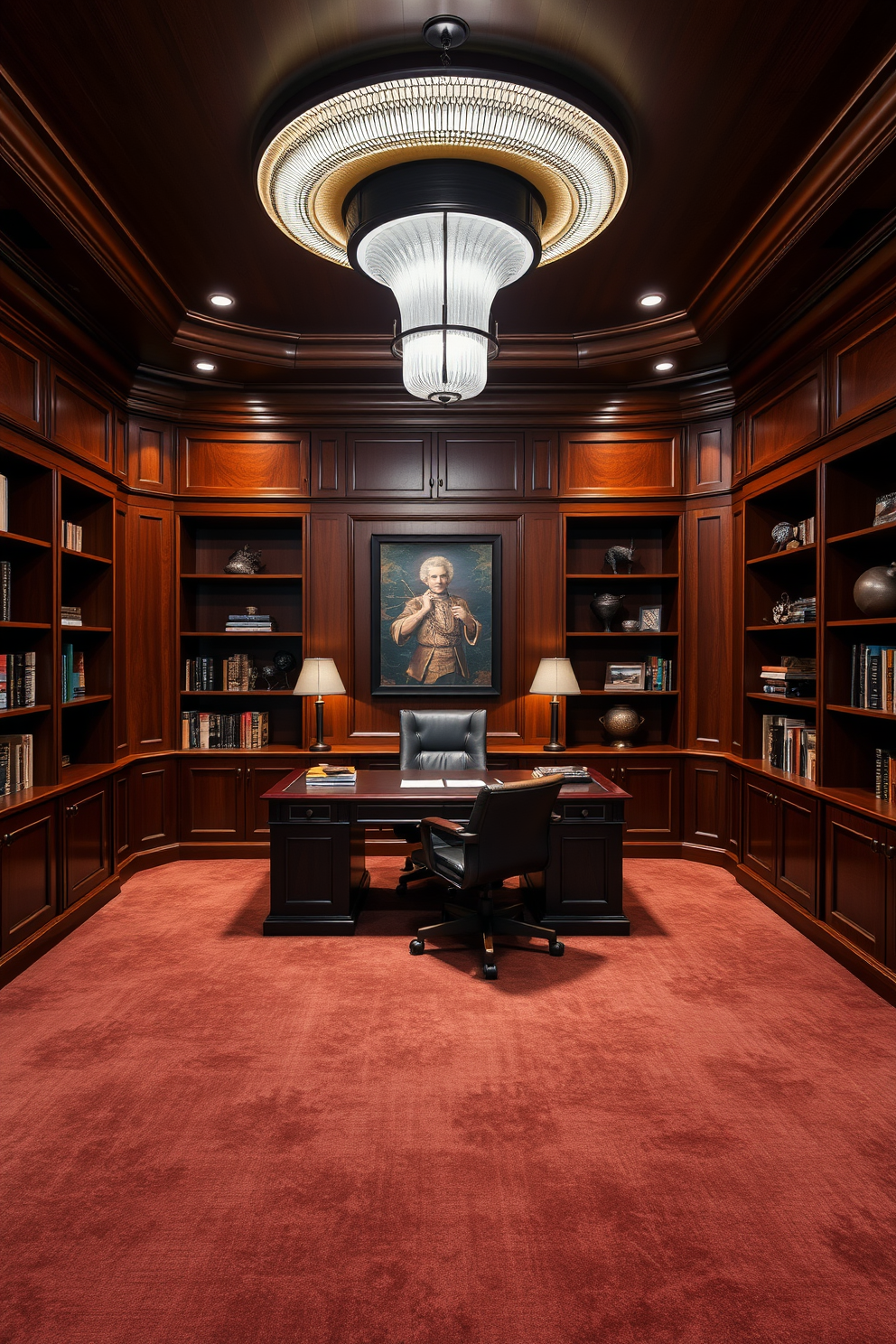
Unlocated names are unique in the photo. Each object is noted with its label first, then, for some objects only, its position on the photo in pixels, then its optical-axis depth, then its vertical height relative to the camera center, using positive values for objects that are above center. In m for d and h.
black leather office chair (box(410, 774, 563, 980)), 3.20 -0.80
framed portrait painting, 5.39 +0.37
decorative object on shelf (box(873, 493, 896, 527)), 3.37 +0.71
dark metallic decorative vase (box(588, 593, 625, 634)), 5.35 +0.44
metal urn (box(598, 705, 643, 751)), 5.27 -0.38
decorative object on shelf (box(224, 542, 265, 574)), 5.33 +0.73
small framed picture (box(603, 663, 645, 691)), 5.36 -0.06
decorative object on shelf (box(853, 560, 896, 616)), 3.36 +0.34
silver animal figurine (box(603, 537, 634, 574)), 5.31 +0.78
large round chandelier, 2.63 +1.90
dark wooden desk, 3.77 -0.97
